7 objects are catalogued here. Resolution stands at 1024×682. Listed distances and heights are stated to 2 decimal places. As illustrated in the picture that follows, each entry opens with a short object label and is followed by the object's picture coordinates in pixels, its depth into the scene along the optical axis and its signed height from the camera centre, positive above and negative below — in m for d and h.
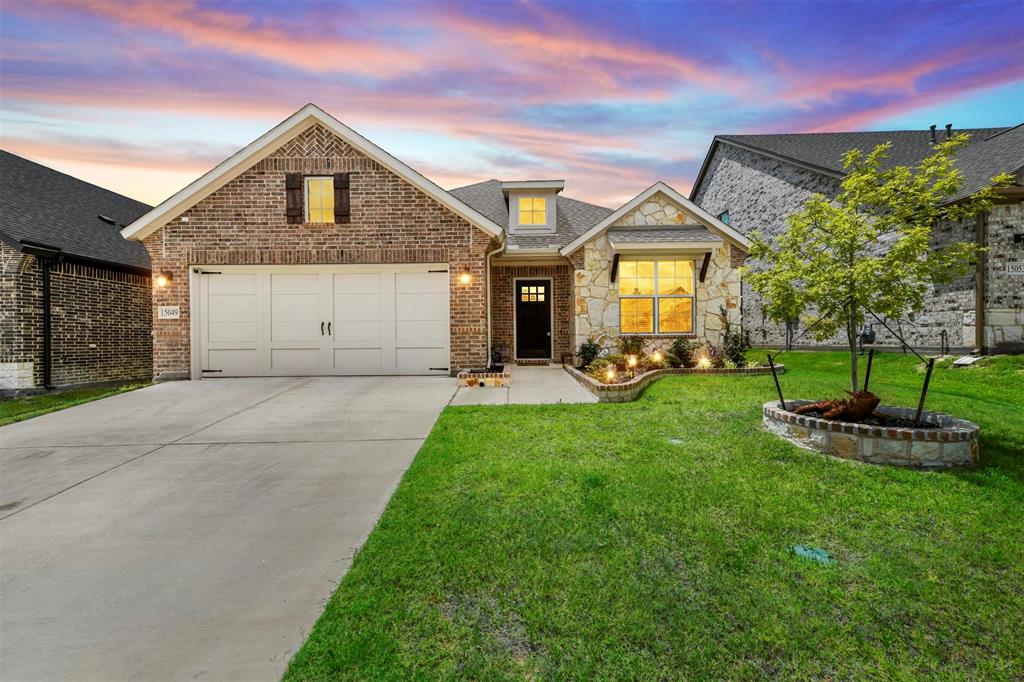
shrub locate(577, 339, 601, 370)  11.52 -0.54
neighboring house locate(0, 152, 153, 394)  10.60 +1.25
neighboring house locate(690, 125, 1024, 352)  11.46 +4.56
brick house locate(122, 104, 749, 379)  10.27 +1.62
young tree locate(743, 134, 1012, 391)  4.90 +0.87
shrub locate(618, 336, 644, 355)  11.61 -0.35
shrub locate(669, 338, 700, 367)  11.09 -0.59
